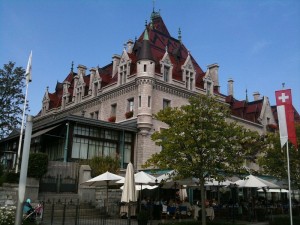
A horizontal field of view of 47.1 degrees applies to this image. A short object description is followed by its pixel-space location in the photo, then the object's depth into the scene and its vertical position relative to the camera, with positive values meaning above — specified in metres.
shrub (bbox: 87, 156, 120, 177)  25.91 +2.19
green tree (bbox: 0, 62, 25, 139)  35.88 +9.94
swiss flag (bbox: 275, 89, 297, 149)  16.45 +3.84
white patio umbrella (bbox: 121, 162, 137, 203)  15.31 +0.28
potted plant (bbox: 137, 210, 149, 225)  16.14 -1.07
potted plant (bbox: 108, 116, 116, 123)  36.36 +7.69
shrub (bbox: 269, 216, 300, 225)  19.00 -1.27
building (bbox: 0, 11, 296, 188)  30.22 +10.04
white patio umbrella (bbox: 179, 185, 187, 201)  29.42 +0.11
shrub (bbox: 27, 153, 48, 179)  21.30 +1.68
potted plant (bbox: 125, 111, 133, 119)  34.04 +7.72
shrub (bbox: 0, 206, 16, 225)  13.77 -0.96
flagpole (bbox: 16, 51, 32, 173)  24.61 +8.78
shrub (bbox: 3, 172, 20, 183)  20.81 +0.80
